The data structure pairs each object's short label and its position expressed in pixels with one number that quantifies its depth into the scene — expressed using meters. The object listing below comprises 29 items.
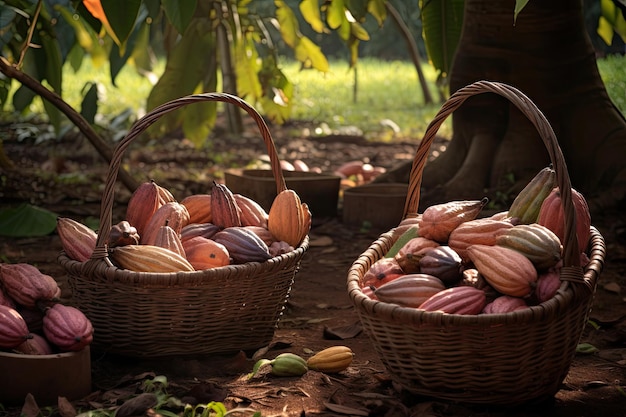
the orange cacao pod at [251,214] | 2.68
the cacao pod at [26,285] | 2.22
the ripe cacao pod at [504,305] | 1.96
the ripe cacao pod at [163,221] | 2.48
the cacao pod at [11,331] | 2.05
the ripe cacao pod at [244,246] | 2.40
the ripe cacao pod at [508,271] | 2.00
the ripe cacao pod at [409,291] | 2.04
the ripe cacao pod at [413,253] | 2.20
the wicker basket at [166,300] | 2.26
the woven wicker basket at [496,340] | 1.89
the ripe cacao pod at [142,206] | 2.56
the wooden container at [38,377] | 2.03
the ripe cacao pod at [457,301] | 1.96
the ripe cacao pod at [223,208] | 2.61
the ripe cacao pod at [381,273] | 2.18
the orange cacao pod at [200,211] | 2.71
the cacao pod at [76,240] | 2.40
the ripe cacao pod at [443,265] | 2.12
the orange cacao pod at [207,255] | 2.38
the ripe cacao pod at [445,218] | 2.26
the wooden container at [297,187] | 4.03
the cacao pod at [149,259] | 2.28
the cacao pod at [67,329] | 2.09
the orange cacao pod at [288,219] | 2.59
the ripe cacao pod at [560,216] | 2.16
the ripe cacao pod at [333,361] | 2.28
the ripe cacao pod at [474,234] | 2.19
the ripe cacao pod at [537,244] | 2.04
